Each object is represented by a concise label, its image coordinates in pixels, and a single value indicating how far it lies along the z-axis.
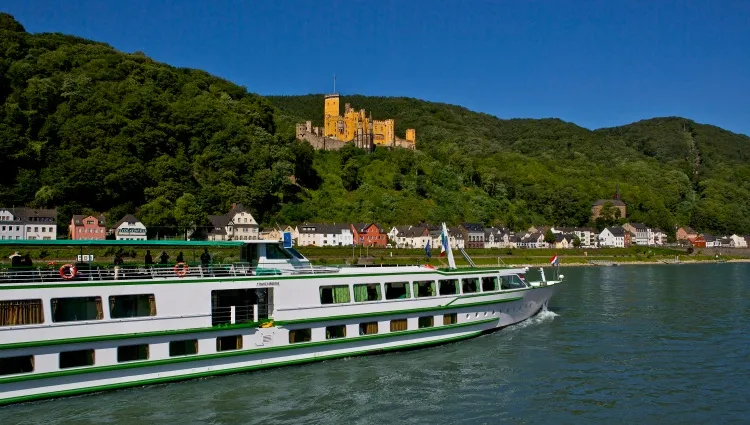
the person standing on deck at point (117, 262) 19.32
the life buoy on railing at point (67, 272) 18.45
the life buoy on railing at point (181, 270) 20.38
